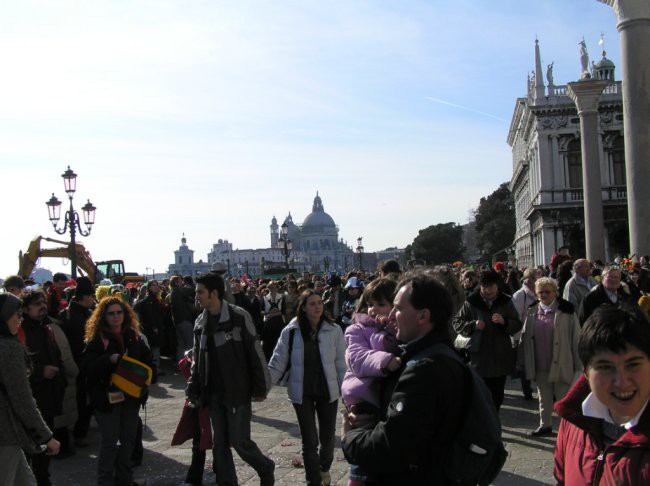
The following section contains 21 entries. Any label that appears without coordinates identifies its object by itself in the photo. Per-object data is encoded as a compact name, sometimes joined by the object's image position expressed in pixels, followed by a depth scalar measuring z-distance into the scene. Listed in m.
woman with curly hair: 6.22
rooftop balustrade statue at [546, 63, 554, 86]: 48.24
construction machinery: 34.44
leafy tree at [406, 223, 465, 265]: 94.44
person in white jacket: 6.11
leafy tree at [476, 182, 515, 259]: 79.44
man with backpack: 2.83
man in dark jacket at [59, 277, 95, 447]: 8.60
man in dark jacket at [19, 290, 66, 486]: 6.90
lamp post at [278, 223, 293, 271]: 35.12
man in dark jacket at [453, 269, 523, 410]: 7.59
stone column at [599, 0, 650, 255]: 14.03
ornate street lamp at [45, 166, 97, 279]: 19.02
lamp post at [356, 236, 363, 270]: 52.72
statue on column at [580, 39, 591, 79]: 36.67
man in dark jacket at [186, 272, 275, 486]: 5.77
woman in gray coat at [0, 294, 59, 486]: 4.54
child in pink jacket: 3.54
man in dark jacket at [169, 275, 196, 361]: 14.07
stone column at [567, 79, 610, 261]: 20.52
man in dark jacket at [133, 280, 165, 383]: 13.74
